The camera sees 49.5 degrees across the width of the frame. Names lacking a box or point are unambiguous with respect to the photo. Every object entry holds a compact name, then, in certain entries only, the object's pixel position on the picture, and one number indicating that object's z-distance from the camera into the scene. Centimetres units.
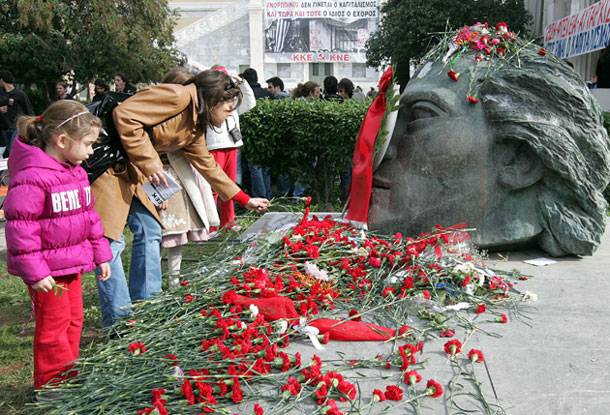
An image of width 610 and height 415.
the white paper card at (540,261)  381
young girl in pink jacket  272
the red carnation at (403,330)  281
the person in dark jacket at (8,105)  964
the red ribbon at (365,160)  403
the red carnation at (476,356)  256
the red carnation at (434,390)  230
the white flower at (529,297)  321
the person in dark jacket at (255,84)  883
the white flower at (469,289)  321
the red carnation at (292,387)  227
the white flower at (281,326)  276
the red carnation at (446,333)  282
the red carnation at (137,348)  269
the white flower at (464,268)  331
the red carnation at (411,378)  238
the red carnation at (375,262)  348
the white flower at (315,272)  334
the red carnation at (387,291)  316
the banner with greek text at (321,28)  4569
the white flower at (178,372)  239
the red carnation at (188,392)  226
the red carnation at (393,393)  226
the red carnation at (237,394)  226
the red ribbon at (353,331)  280
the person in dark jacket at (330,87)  966
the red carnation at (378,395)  224
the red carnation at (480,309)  307
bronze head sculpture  376
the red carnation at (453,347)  262
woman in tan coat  336
